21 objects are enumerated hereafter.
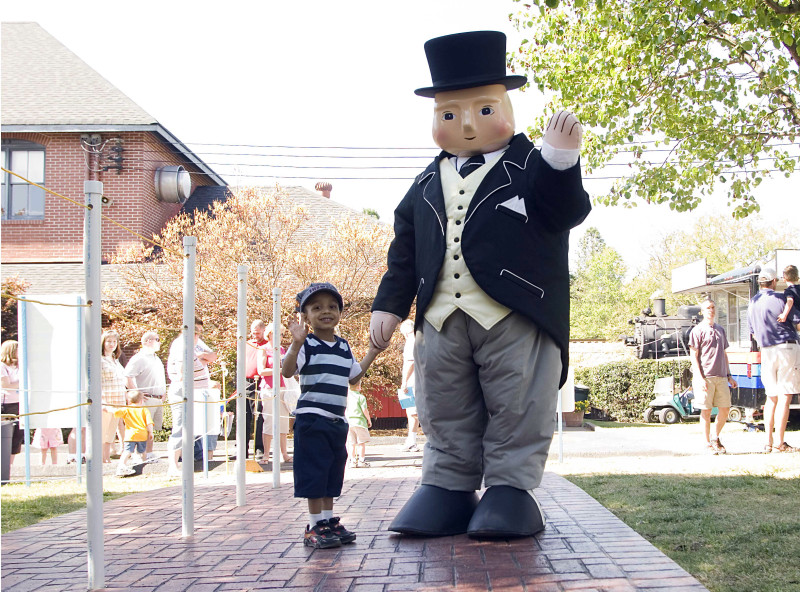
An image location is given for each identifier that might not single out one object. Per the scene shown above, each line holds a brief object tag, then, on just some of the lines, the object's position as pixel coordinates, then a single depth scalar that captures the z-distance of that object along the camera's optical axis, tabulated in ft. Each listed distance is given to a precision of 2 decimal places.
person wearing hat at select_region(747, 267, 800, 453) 26.35
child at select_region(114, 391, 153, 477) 29.07
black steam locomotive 71.92
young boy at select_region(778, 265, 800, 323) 26.61
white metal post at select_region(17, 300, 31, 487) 24.29
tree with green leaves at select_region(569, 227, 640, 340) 180.22
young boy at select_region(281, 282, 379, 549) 12.75
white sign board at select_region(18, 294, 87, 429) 23.32
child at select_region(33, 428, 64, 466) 29.37
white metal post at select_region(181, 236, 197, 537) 13.74
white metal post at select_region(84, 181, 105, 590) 10.17
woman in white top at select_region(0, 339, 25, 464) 28.70
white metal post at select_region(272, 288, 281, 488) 19.75
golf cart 55.36
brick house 62.64
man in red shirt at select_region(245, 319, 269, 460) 30.30
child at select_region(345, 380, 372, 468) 29.99
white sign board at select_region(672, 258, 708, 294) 61.82
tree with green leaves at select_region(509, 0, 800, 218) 26.58
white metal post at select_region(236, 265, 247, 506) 17.33
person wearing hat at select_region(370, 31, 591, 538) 12.04
